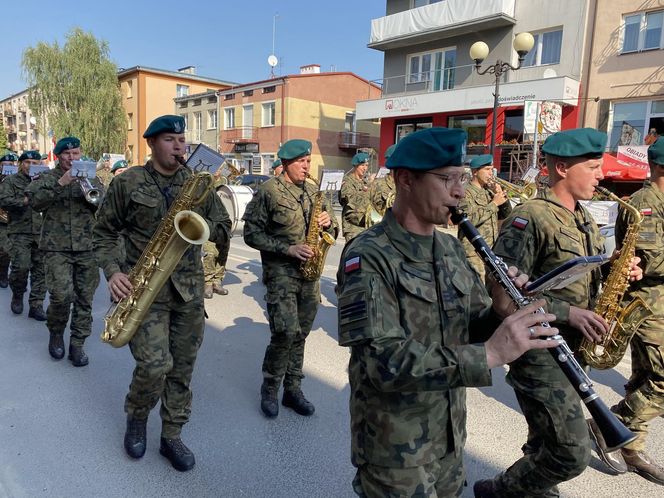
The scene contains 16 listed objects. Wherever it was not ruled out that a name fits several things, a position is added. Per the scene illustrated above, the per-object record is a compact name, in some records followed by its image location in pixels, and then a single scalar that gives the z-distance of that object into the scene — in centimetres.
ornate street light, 1025
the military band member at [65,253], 489
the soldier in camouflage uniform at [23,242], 630
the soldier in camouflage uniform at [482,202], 564
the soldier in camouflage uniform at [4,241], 701
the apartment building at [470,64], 1672
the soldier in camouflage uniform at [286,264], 377
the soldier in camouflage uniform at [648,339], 332
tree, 3772
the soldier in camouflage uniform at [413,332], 157
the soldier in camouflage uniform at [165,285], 321
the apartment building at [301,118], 3162
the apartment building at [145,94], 4272
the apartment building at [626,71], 1498
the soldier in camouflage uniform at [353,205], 850
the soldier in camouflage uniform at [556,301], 241
